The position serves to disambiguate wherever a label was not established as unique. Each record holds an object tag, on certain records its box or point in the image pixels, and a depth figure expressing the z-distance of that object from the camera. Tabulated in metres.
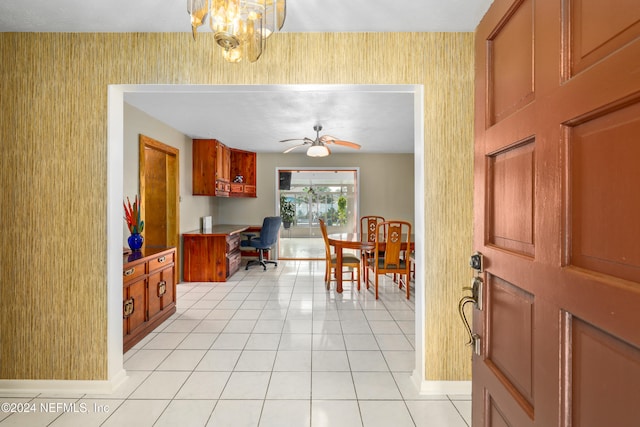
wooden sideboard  2.85
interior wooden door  4.84
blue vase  3.28
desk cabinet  5.27
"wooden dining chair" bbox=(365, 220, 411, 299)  4.23
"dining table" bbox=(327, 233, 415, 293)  4.49
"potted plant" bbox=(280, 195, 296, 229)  8.36
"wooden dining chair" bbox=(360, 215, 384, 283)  5.12
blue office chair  6.03
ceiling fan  4.46
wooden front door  0.59
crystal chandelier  1.25
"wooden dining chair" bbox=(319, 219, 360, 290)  4.81
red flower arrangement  3.32
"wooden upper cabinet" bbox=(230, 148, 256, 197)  6.87
